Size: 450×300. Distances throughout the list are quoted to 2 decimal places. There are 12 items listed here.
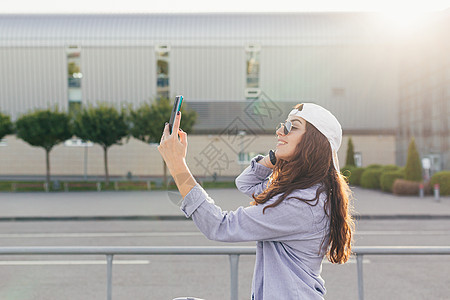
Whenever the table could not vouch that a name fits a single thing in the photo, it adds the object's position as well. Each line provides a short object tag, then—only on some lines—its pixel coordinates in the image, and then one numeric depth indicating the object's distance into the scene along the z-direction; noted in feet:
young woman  4.85
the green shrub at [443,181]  58.49
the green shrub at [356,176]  80.02
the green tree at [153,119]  72.49
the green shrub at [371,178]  71.20
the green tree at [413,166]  59.47
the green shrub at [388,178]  63.82
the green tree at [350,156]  87.20
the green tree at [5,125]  79.77
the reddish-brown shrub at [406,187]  59.36
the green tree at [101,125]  75.61
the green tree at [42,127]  75.20
